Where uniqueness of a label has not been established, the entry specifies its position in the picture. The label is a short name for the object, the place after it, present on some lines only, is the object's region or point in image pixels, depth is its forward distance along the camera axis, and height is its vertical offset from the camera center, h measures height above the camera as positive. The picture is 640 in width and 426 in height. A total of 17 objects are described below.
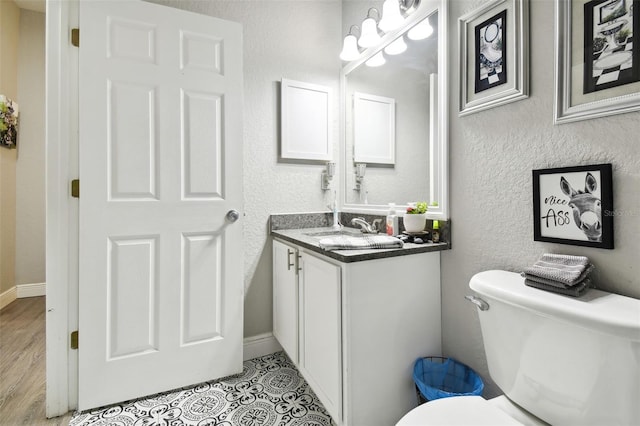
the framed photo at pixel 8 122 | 2.81 +0.82
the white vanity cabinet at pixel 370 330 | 1.24 -0.50
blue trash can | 1.29 -0.70
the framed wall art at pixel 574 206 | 0.92 +0.02
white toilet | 0.73 -0.39
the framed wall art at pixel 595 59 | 0.87 +0.45
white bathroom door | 1.51 +0.06
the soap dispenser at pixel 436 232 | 1.45 -0.10
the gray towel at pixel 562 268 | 0.88 -0.17
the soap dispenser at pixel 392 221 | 1.64 -0.05
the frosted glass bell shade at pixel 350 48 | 1.97 +1.02
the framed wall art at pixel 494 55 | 1.12 +0.60
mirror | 1.48 +0.49
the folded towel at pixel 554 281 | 0.88 -0.20
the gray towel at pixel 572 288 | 0.86 -0.22
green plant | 1.47 +0.01
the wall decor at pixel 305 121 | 2.04 +0.60
